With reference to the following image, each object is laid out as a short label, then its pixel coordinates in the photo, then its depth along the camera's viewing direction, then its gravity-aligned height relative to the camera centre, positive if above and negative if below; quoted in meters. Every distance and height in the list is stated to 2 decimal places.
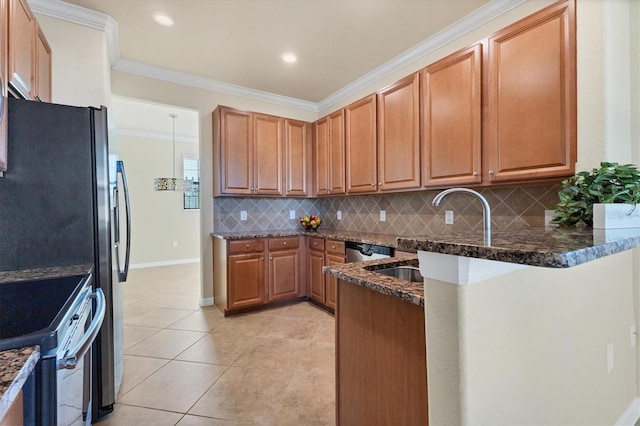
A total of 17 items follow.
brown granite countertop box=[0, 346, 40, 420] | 0.55 -0.33
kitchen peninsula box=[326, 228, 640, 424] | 0.77 -0.34
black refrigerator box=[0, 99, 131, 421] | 1.50 +0.08
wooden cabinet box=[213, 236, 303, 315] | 3.36 -0.70
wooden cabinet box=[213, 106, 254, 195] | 3.53 +0.77
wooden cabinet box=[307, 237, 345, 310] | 3.36 -0.62
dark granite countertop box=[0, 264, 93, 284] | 1.32 -0.28
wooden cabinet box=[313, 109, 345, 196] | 3.65 +0.77
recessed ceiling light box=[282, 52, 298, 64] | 3.08 +1.67
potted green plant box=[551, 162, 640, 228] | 1.25 +0.06
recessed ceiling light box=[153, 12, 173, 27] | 2.42 +1.65
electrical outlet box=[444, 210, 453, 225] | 2.78 -0.04
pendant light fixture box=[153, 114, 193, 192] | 5.42 +0.58
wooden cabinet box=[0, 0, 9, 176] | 1.36 +0.63
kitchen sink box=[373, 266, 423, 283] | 1.54 -0.31
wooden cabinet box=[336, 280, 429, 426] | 1.01 -0.57
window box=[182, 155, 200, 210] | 6.52 +0.83
